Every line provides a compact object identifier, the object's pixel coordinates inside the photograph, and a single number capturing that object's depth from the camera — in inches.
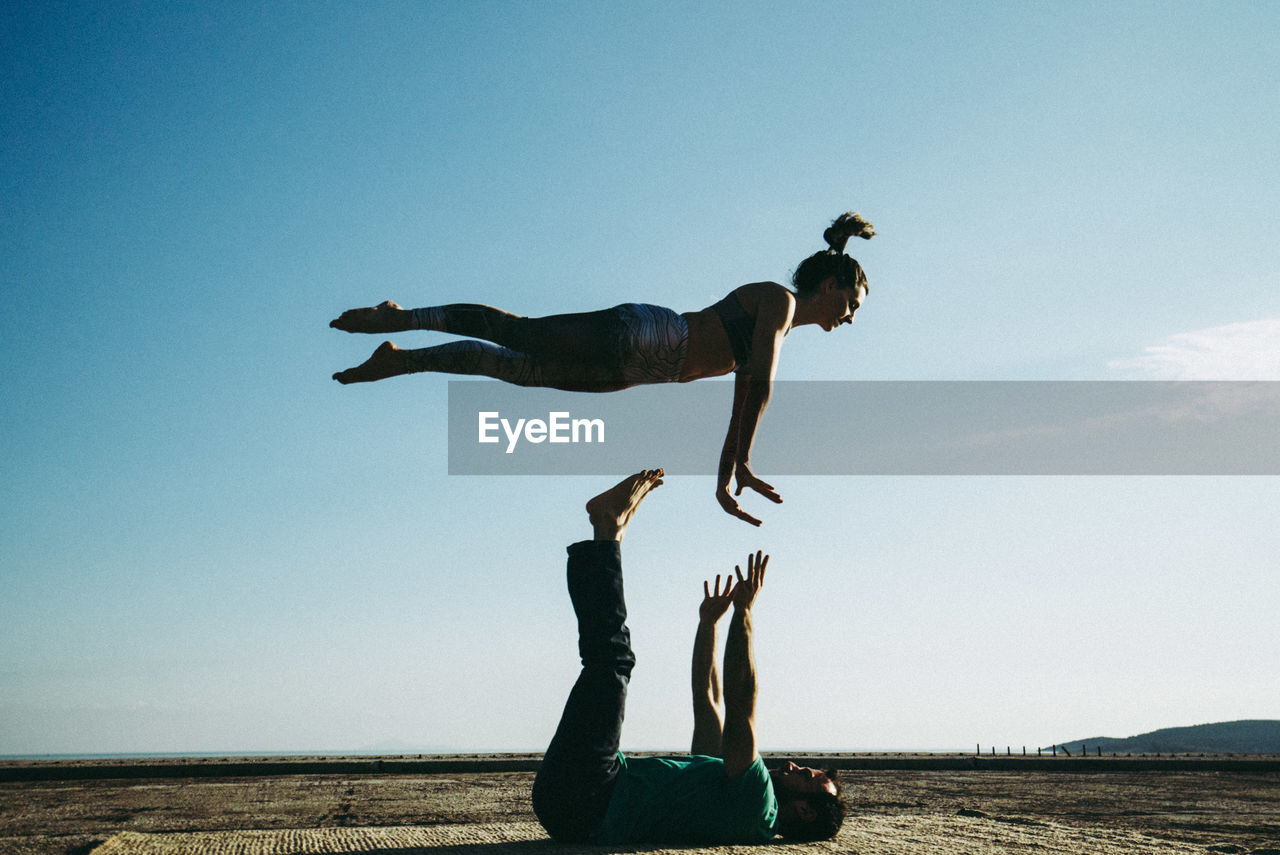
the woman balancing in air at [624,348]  184.1
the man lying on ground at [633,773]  155.5
